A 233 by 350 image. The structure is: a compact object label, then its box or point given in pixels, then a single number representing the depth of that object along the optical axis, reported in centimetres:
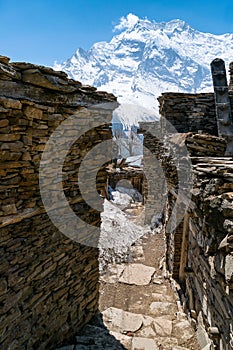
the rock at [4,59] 289
